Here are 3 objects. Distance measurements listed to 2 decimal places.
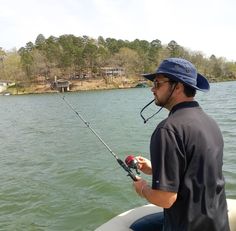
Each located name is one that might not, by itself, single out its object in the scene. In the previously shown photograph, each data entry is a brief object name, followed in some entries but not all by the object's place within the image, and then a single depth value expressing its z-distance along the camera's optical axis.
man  2.08
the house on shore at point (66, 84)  70.78
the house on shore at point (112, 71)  84.38
